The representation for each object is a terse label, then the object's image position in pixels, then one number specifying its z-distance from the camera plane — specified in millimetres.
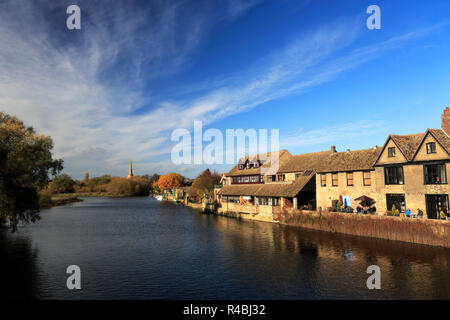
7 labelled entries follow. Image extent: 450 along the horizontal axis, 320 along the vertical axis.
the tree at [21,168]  34281
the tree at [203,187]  104562
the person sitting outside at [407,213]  36919
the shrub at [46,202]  111138
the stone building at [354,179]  36219
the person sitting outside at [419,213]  35850
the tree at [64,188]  175725
